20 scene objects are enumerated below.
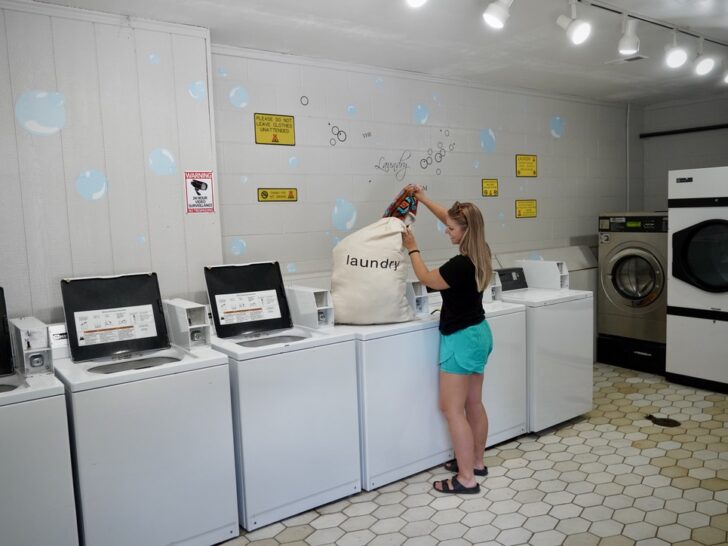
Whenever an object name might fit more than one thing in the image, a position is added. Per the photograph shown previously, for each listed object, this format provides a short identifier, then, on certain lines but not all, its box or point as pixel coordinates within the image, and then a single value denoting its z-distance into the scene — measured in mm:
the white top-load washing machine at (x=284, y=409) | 2699
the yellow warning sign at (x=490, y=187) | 4848
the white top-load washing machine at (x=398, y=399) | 3051
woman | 2967
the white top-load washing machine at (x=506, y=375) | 3541
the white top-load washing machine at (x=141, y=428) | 2307
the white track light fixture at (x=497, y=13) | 2752
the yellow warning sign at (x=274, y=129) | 3621
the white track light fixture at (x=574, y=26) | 2969
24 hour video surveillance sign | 3221
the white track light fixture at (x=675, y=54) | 3623
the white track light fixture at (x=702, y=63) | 3904
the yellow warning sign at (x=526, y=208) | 5129
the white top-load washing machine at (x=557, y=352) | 3736
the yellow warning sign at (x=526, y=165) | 5090
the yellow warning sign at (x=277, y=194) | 3662
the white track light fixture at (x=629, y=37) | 3244
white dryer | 4398
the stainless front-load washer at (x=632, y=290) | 5070
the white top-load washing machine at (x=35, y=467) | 2119
